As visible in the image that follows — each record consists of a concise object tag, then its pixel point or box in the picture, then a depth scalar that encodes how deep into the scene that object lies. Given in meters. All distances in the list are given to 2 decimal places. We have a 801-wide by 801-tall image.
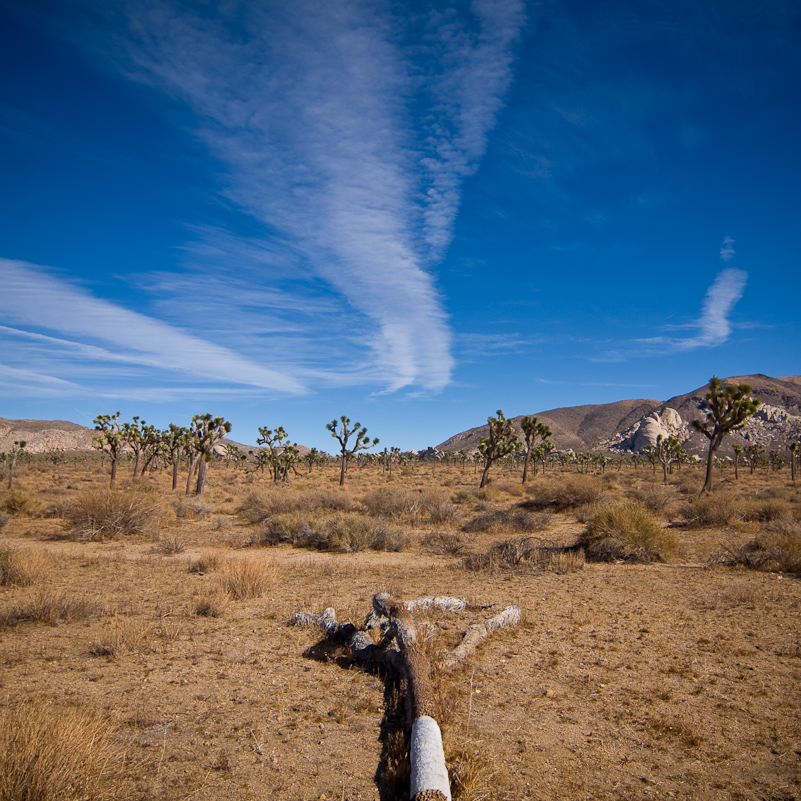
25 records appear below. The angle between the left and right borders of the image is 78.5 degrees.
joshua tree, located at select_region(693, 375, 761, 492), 25.56
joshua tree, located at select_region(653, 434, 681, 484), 49.66
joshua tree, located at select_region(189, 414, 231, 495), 31.46
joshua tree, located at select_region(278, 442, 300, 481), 41.07
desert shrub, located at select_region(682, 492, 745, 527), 16.86
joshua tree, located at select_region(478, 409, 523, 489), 38.98
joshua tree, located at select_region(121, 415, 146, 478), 40.22
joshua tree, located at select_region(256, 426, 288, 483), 41.94
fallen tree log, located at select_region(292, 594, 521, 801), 3.53
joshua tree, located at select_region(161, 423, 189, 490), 37.38
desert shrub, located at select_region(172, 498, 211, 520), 20.61
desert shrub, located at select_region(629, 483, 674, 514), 20.52
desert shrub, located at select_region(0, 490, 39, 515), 19.70
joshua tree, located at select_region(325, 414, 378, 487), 39.25
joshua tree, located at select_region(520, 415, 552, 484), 41.53
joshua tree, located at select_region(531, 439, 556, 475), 52.76
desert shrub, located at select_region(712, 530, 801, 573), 10.50
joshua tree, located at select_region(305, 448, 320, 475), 65.75
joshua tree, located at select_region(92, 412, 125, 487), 36.33
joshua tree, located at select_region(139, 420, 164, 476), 42.30
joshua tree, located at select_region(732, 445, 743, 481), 56.34
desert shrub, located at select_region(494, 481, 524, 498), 31.50
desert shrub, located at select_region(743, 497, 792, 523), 16.44
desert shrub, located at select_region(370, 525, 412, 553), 14.66
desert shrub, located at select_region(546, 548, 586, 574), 11.09
